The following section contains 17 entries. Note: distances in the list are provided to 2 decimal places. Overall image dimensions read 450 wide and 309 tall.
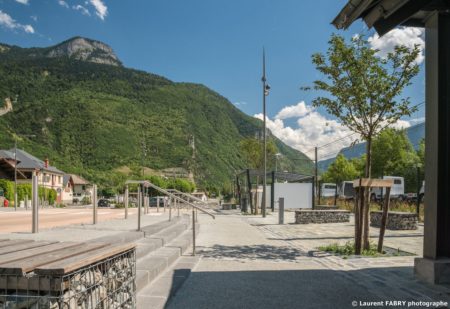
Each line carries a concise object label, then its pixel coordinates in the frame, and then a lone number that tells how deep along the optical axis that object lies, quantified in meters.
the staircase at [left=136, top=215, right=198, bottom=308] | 5.04
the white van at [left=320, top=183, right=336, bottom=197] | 60.80
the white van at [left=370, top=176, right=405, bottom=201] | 44.63
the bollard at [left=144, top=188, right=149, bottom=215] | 17.18
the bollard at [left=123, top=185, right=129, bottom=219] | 11.10
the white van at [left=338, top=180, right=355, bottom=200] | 46.08
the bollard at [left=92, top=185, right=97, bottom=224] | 9.30
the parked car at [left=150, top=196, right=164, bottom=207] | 39.94
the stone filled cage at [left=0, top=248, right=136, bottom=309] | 2.66
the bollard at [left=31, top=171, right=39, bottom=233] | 7.24
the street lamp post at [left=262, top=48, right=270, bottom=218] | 23.72
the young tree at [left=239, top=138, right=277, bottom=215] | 39.34
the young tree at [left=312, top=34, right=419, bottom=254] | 9.26
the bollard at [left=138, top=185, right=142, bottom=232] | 8.31
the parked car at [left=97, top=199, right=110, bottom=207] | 44.46
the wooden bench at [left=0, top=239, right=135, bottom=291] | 2.62
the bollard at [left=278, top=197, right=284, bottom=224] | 19.00
